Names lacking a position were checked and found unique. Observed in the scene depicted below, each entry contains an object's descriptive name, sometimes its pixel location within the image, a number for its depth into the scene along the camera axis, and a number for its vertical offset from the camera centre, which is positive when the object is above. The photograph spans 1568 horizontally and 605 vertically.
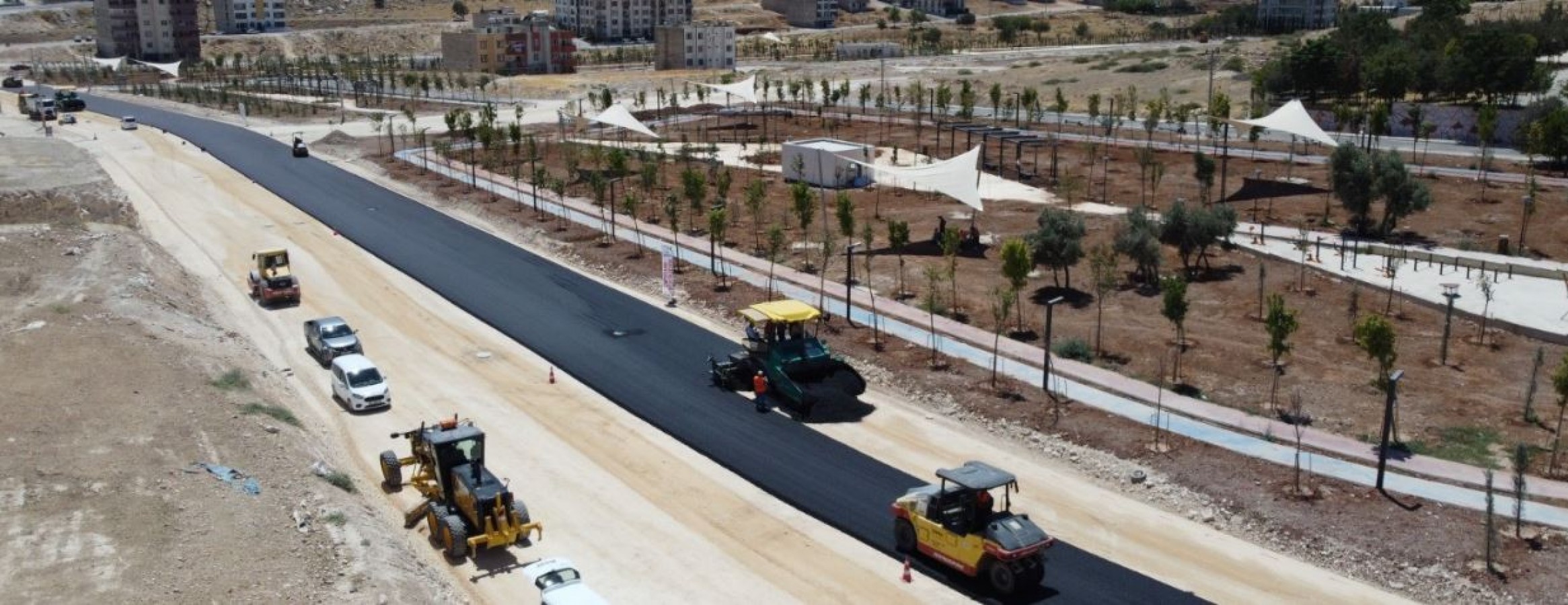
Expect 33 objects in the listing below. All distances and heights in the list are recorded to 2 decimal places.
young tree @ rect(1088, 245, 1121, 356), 31.37 -5.86
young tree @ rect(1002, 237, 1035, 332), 30.97 -4.91
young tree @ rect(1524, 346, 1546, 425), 24.95 -6.63
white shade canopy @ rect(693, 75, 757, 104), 74.25 -1.68
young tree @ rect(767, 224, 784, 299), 37.29 -5.32
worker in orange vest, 26.84 -7.00
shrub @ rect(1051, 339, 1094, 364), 29.52 -6.74
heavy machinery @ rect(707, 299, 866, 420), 26.80 -6.51
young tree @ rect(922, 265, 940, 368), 31.16 -6.41
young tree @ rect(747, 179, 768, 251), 44.22 -4.90
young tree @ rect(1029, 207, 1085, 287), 35.66 -5.03
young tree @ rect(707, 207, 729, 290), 37.84 -5.32
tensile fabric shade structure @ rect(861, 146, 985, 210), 41.75 -3.93
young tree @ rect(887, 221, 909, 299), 36.72 -4.98
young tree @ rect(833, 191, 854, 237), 38.12 -4.65
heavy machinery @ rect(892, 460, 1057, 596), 18.50 -7.01
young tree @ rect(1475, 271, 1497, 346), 31.22 -5.94
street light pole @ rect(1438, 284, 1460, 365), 28.23 -5.18
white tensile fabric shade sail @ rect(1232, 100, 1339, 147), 49.53 -2.32
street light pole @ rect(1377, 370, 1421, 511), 21.11 -5.94
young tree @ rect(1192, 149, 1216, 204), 47.34 -4.12
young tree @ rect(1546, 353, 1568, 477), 22.89 -5.79
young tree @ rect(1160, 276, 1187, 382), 28.42 -5.34
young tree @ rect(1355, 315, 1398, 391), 25.08 -5.49
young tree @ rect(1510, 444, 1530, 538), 20.02 -6.72
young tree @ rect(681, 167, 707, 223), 45.38 -4.52
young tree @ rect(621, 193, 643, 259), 42.03 -4.95
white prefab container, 52.91 -4.27
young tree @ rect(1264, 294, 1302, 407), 26.27 -5.47
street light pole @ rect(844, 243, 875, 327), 32.50 -5.84
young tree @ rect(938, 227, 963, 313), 34.38 -4.98
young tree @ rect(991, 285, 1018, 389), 29.13 -6.15
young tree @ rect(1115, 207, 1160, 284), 35.78 -5.14
